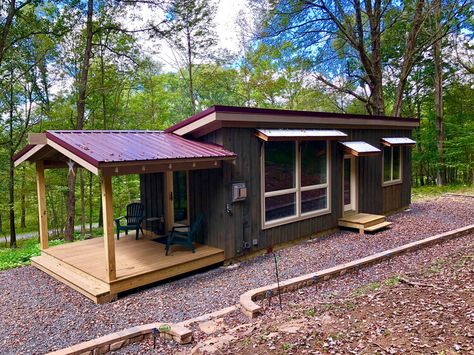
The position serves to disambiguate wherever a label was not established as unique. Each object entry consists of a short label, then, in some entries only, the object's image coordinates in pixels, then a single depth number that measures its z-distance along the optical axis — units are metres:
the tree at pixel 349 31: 12.64
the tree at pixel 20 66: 10.12
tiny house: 5.14
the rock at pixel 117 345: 3.55
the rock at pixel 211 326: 3.72
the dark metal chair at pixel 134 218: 7.13
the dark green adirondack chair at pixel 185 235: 6.05
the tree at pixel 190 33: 11.79
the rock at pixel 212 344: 3.09
